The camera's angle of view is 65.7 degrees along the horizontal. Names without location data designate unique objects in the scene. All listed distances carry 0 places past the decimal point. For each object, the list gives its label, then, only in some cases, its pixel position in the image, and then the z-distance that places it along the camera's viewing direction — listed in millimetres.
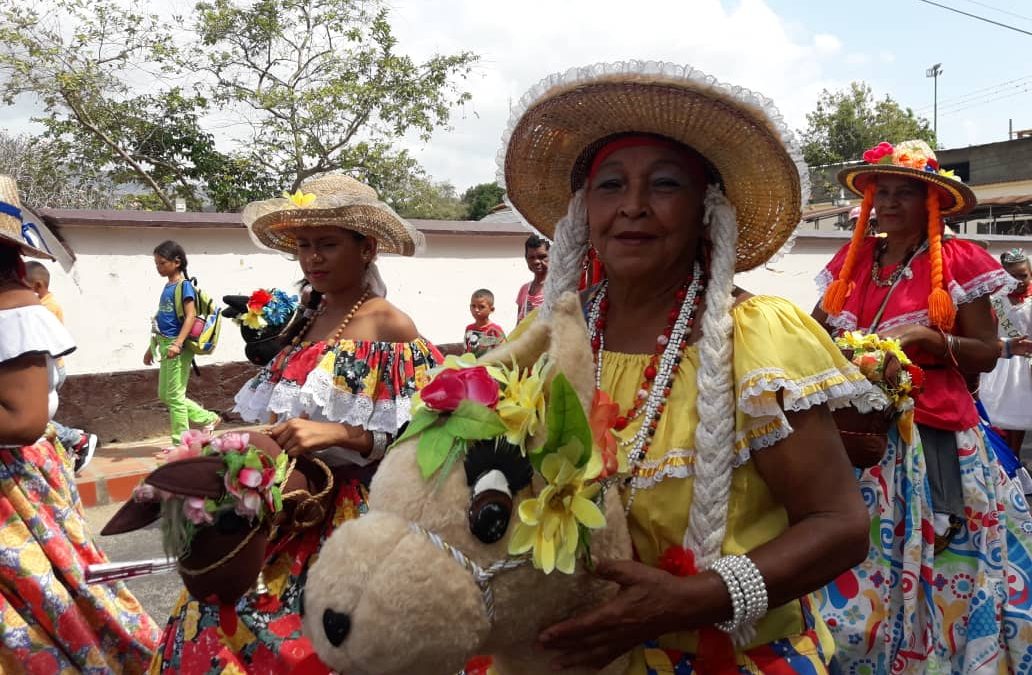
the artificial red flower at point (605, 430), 1309
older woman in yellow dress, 1493
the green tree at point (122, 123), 15906
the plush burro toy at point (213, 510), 2023
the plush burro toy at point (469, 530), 1137
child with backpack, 7758
